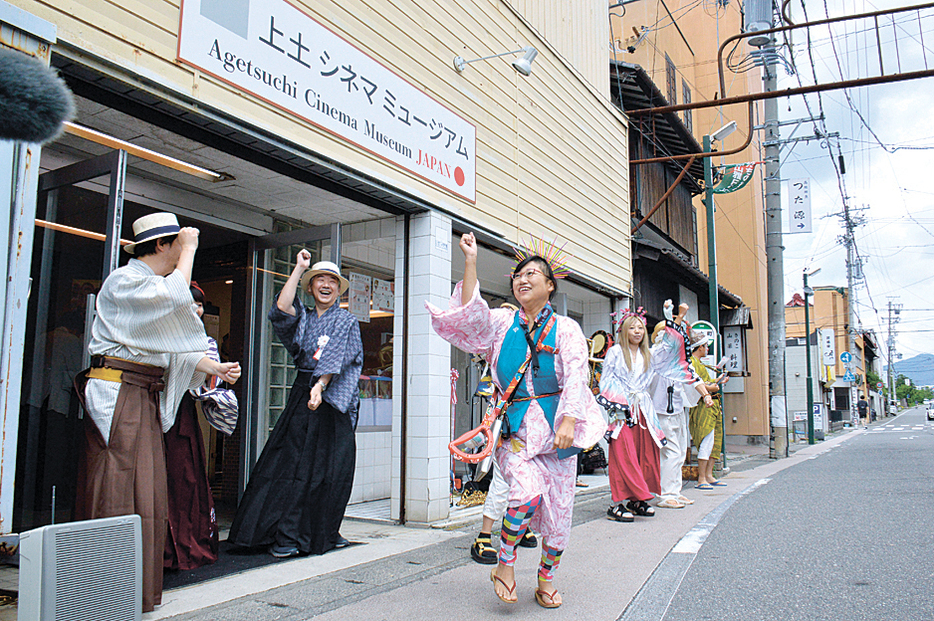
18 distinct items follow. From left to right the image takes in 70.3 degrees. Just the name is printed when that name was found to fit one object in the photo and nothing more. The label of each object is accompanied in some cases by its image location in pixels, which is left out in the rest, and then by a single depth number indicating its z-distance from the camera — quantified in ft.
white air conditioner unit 7.55
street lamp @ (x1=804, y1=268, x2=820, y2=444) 66.28
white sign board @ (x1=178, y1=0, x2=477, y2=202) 13.40
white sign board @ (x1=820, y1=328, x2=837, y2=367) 137.28
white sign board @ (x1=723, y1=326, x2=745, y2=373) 68.59
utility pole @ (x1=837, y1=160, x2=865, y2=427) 151.84
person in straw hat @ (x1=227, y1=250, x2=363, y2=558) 14.48
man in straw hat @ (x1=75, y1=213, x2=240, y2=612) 10.00
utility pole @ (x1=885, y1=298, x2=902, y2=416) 250.16
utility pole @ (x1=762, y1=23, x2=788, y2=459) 49.55
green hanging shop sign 51.60
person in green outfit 27.25
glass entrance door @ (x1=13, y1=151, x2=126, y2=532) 13.64
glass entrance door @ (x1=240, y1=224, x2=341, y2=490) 19.10
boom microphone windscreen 3.89
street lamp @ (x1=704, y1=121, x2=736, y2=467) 42.27
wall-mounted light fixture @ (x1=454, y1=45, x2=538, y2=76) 22.27
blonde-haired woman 20.03
